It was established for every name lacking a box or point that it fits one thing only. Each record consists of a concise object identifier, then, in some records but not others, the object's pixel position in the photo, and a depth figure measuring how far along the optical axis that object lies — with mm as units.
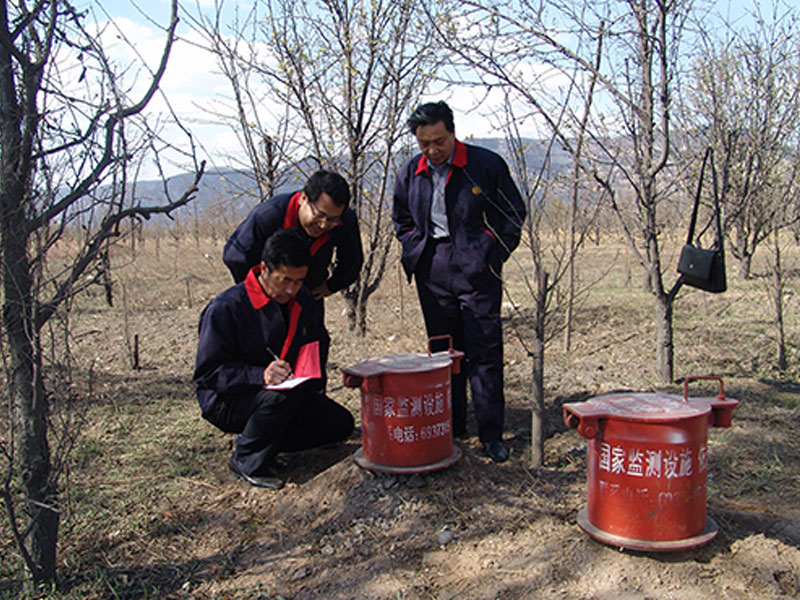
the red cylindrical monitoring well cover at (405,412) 3086
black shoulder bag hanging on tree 3443
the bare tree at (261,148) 6062
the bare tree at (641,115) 4355
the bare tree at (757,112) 6977
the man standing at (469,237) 3523
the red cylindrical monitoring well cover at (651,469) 2410
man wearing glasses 3357
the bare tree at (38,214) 2342
